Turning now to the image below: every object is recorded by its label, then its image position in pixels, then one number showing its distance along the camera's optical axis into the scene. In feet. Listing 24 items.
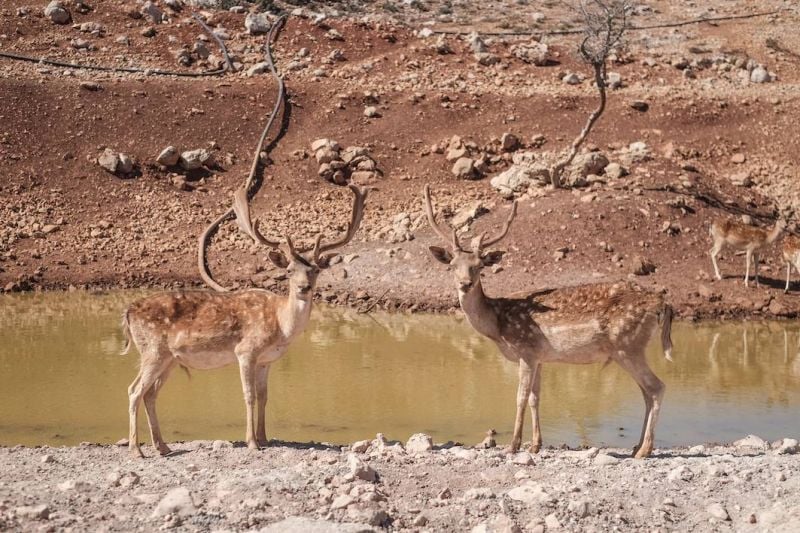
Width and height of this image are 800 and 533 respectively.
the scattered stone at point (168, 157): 98.43
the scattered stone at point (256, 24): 123.85
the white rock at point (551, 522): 31.65
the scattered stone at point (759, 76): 119.34
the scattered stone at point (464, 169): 95.76
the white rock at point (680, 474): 36.09
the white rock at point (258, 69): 114.73
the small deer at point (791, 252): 79.15
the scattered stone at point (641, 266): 78.64
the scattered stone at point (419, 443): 41.24
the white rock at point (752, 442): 45.09
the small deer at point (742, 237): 79.51
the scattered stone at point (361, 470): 34.73
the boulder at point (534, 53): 121.19
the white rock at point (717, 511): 32.86
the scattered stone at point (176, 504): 31.09
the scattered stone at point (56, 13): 119.24
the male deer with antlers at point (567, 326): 41.60
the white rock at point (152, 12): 122.31
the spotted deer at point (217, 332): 41.34
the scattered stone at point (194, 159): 99.30
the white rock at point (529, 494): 33.45
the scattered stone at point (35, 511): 30.35
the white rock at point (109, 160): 97.40
